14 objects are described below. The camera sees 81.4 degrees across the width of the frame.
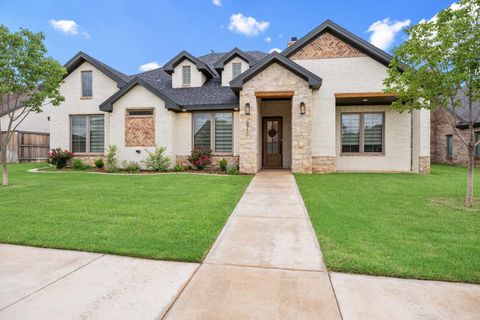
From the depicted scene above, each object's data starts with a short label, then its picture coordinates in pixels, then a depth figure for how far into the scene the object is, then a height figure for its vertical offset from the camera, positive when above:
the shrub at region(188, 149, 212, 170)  12.70 -0.11
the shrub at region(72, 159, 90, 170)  13.66 -0.47
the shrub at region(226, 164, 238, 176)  11.68 -0.61
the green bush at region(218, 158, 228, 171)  12.44 -0.38
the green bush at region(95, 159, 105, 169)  13.53 -0.36
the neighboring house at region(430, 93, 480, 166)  17.70 +1.19
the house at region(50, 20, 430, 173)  11.65 +2.03
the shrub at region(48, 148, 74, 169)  13.66 -0.07
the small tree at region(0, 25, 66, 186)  8.23 +2.67
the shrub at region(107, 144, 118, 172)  13.37 -0.07
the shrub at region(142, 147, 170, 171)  12.88 -0.25
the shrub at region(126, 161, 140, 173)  12.94 -0.54
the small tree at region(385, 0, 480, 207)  5.88 +2.15
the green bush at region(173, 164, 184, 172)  12.86 -0.58
